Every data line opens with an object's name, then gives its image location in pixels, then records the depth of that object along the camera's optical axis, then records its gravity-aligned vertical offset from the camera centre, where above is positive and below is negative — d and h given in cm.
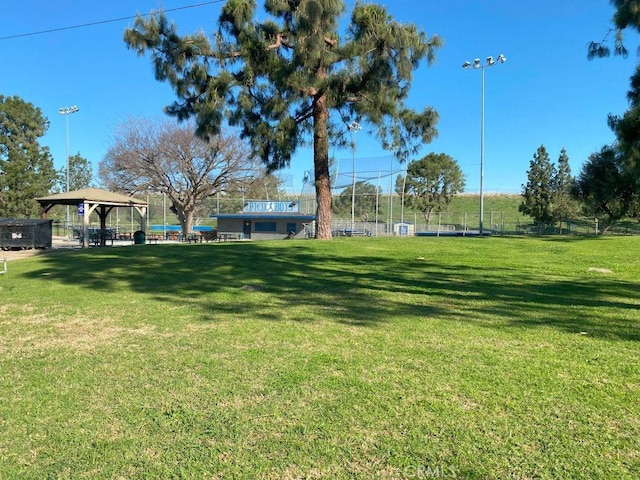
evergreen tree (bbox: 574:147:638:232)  3089 +228
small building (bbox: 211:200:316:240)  3703 +56
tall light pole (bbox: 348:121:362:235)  2048 +448
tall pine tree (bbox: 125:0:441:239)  1627 +579
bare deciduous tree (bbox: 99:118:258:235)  3238 +442
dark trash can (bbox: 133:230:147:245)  2381 -49
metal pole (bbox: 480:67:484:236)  3216 +454
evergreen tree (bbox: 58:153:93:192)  6594 +802
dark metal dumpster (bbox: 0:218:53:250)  1992 -16
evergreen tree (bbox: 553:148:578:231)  4412 +207
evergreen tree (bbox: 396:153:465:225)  5981 +569
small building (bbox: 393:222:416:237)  3869 -25
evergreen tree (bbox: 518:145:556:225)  4475 +340
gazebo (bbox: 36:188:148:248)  2133 +133
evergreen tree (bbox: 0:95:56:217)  4222 +652
